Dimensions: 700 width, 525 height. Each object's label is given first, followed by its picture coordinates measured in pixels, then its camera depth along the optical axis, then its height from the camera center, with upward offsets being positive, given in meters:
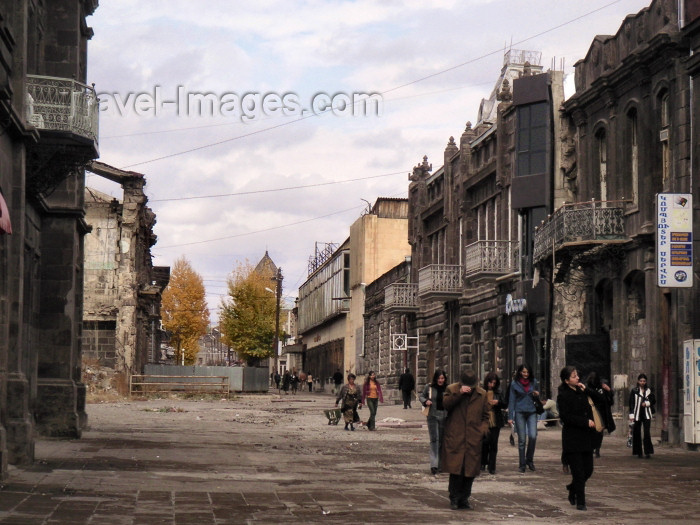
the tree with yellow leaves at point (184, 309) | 100.69 +4.37
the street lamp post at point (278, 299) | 83.62 +4.38
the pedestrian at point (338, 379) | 71.06 -1.17
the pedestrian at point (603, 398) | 18.69 -0.66
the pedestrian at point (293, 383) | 79.31 -1.59
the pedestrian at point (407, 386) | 46.47 -1.03
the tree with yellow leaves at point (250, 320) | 103.62 +3.54
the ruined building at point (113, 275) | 53.31 +3.87
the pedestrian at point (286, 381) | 80.42 -1.47
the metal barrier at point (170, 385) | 54.12 -1.26
